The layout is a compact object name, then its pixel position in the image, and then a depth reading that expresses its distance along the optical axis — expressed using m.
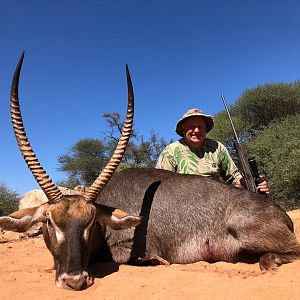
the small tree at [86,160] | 20.61
